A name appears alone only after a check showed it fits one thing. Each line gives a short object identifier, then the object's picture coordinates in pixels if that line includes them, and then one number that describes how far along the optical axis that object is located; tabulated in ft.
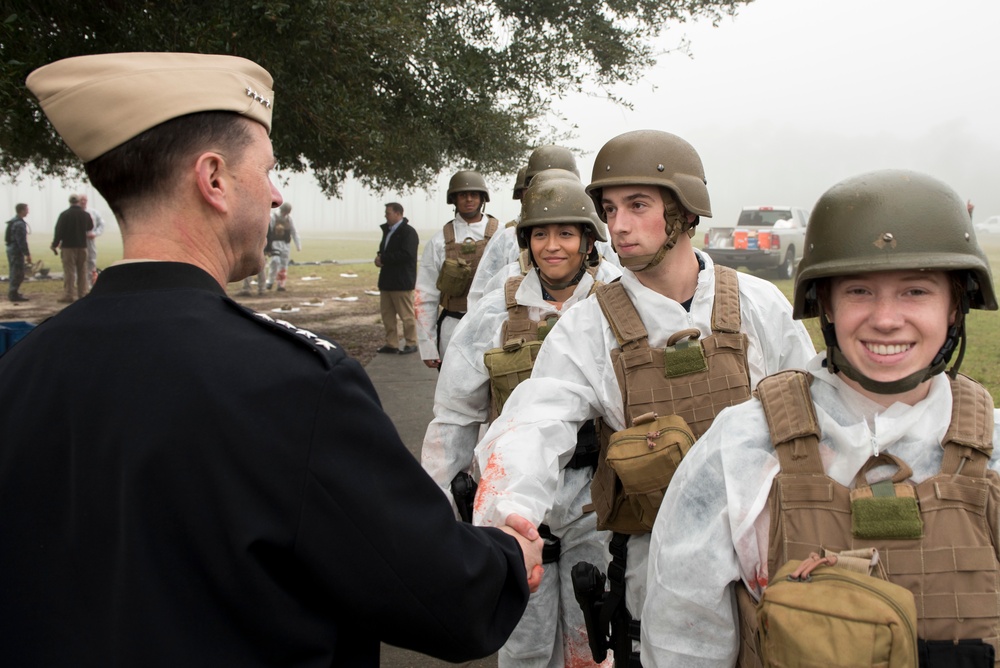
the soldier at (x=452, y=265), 25.81
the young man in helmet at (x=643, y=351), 10.05
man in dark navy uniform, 4.89
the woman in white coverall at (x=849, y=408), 6.90
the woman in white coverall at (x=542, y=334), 12.67
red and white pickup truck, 80.38
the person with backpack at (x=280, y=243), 73.46
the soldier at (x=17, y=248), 63.98
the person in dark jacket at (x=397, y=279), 44.78
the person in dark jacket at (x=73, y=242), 61.31
